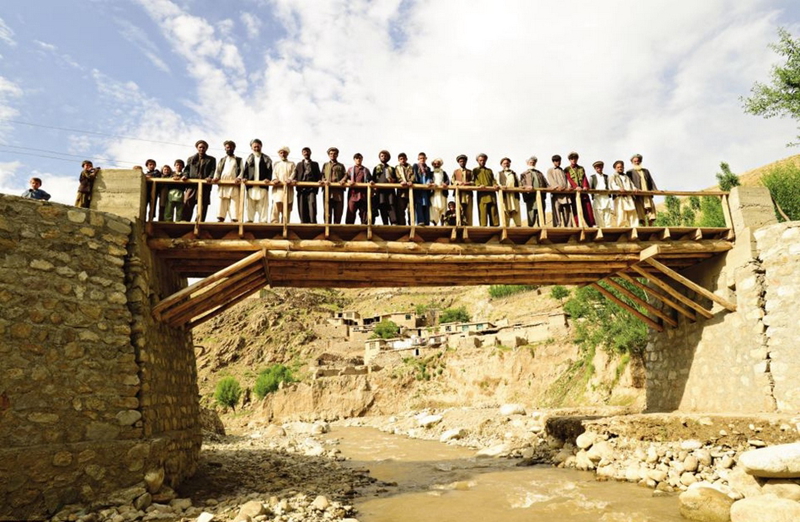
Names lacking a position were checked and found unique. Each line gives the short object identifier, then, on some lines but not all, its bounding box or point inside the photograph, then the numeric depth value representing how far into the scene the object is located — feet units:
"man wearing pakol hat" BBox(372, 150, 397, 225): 33.22
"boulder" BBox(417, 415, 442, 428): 84.69
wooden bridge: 29.53
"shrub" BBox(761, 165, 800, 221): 67.31
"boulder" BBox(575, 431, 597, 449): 38.42
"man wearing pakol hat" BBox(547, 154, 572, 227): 35.81
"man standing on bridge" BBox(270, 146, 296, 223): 30.55
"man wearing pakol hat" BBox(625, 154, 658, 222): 37.63
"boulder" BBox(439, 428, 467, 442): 67.79
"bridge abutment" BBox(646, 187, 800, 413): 32.40
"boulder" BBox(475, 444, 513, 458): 49.44
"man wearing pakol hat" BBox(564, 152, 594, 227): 36.91
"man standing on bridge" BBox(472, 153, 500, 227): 35.06
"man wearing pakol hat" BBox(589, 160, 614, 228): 36.76
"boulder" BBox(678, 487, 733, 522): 22.89
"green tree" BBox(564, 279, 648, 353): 75.20
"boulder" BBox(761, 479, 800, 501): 22.61
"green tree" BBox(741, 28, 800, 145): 54.49
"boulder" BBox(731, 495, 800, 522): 19.35
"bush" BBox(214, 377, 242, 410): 138.31
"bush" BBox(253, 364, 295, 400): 143.43
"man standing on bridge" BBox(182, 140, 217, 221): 30.58
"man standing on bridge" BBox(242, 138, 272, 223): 31.19
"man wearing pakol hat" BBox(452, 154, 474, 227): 34.14
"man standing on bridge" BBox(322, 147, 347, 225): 31.37
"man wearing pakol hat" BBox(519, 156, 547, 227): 35.12
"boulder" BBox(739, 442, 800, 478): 23.21
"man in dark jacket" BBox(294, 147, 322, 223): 31.53
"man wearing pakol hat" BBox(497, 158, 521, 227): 34.99
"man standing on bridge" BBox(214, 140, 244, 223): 30.45
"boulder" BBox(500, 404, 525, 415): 74.06
